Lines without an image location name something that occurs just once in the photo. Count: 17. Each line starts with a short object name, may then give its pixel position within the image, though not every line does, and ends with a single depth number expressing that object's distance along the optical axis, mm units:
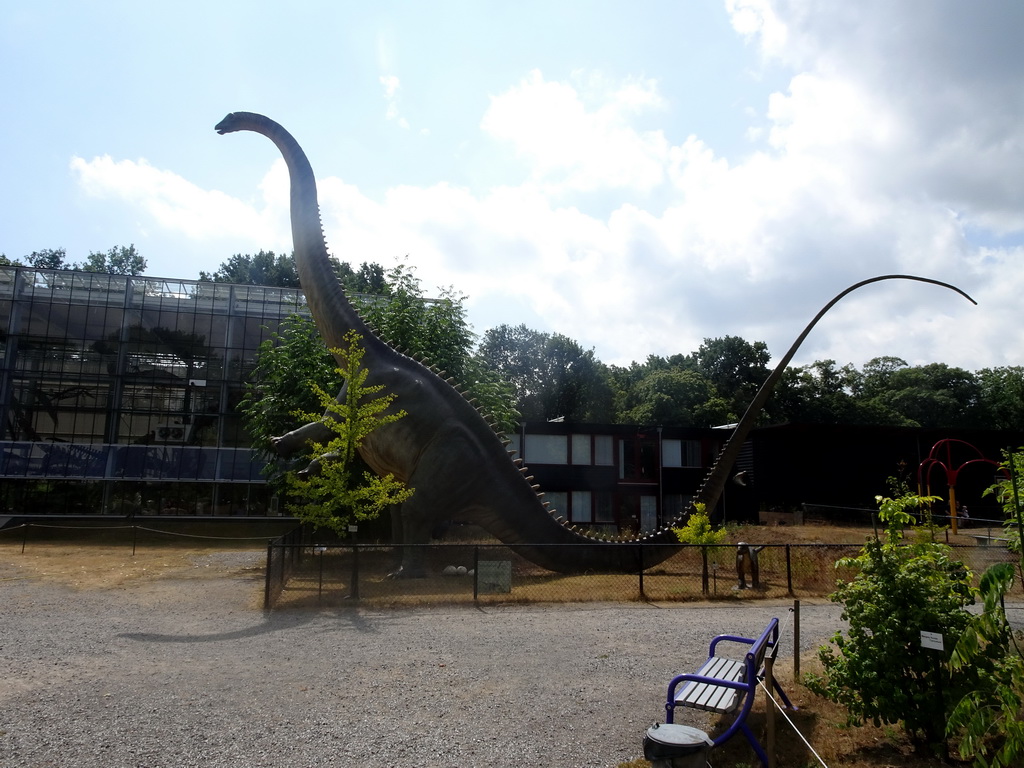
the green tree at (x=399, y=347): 19094
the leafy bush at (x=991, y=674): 3406
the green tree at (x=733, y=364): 66312
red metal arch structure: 23367
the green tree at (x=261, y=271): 62594
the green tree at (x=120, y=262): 60500
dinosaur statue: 13898
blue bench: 4953
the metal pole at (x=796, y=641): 6656
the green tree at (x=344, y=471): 12281
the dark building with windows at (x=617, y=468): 30844
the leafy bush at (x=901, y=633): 5277
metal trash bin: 4211
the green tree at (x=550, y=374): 61125
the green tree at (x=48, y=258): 60812
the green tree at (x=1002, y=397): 63500
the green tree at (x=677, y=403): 55719
